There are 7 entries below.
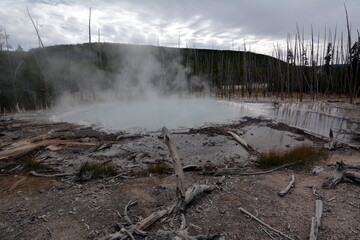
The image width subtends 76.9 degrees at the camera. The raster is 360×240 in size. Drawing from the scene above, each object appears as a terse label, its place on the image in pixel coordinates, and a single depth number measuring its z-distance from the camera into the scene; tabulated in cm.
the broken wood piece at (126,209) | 308
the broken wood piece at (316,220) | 287
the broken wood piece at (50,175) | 502
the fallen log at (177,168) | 342
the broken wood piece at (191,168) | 527
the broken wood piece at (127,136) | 795
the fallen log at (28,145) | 656
